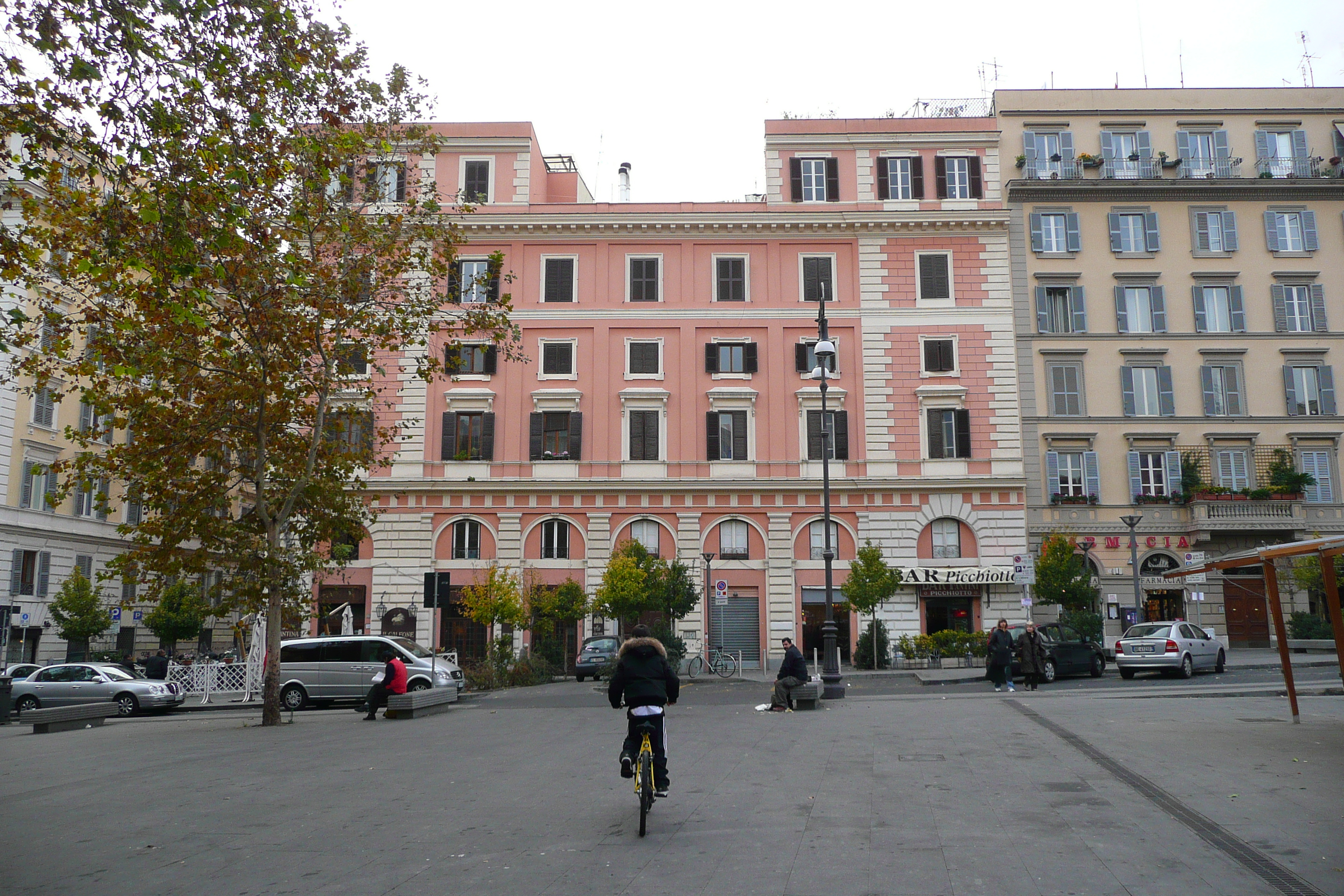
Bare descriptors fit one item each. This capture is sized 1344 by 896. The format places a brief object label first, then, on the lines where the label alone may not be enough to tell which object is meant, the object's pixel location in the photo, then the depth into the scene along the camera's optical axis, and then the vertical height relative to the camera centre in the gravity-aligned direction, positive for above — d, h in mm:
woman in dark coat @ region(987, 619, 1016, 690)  24828 -908
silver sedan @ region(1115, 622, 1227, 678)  27109 -837
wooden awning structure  12500 +698
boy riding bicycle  9023 -608
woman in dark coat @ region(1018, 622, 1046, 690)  25156 -893
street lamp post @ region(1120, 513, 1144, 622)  35406 +2255
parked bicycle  33812 -1462
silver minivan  25594 -1097
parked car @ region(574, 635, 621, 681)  33406 -1101
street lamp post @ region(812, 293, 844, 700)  22594 +1298
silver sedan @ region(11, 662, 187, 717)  26609 -1695
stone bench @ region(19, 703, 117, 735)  19844 -1804
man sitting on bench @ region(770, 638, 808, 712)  19844 -1083
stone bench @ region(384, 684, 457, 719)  20219 -1597
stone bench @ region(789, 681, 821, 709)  20016 -1435
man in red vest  20625 -1235
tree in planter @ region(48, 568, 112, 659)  36375 +393
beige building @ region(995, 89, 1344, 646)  41562 +12095
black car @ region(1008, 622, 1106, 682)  28016 -930
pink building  39625 +8585
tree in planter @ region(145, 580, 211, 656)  37594 +145
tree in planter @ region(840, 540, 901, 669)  35656 +1127
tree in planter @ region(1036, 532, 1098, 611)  37188 +1414
